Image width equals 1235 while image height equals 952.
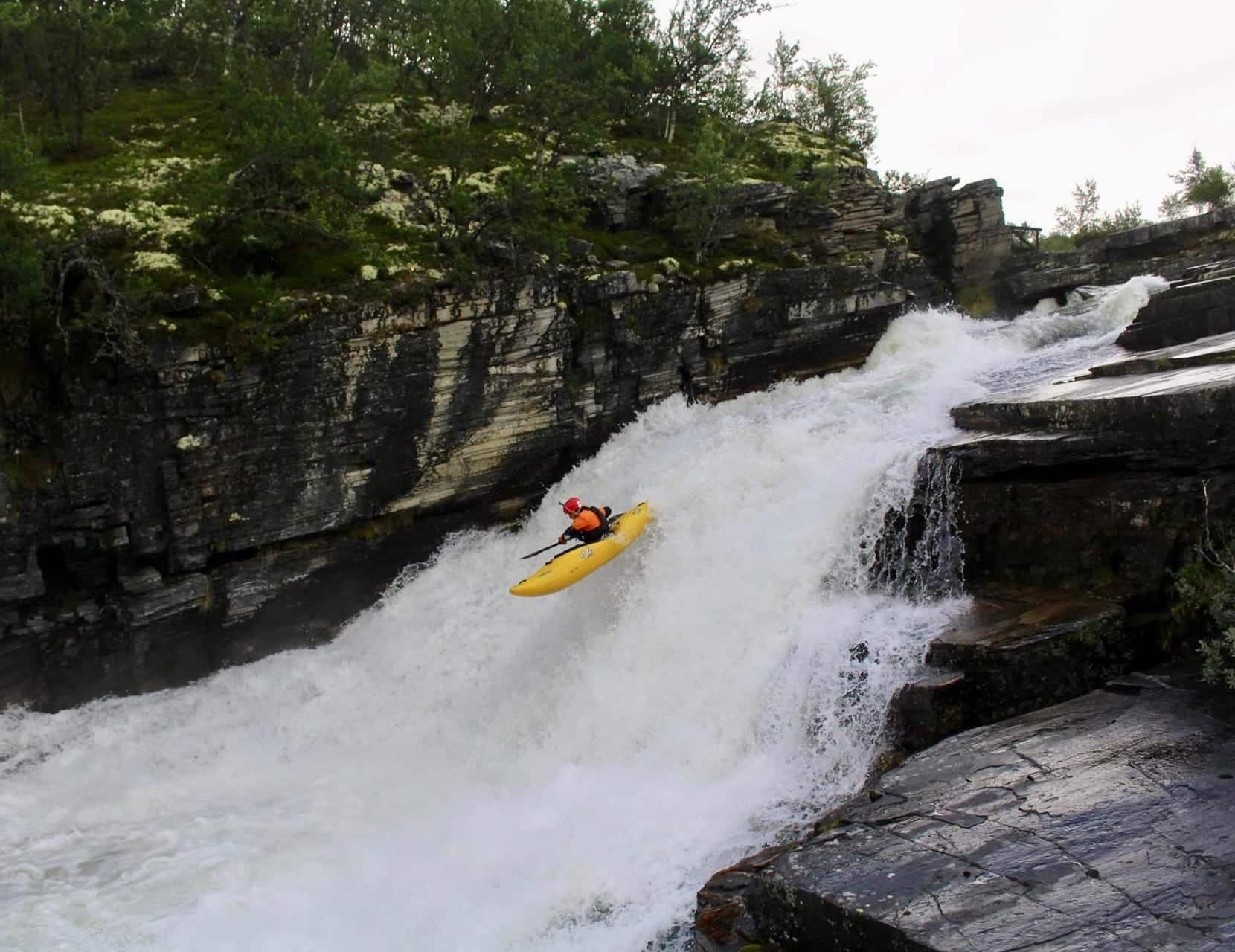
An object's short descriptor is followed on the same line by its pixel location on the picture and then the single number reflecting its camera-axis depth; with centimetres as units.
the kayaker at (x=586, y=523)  1383
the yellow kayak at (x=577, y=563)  1326
